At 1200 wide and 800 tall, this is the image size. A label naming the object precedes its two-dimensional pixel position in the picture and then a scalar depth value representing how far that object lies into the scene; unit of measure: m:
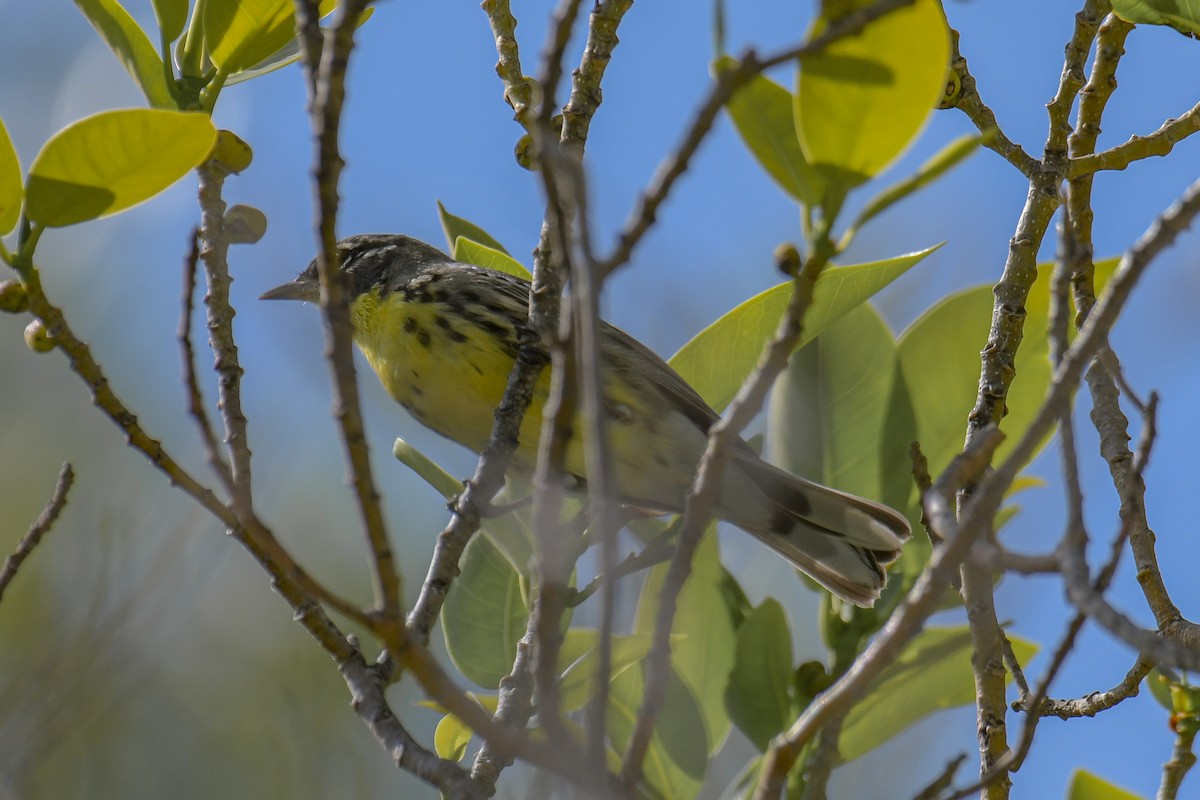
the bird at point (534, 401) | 8.07
